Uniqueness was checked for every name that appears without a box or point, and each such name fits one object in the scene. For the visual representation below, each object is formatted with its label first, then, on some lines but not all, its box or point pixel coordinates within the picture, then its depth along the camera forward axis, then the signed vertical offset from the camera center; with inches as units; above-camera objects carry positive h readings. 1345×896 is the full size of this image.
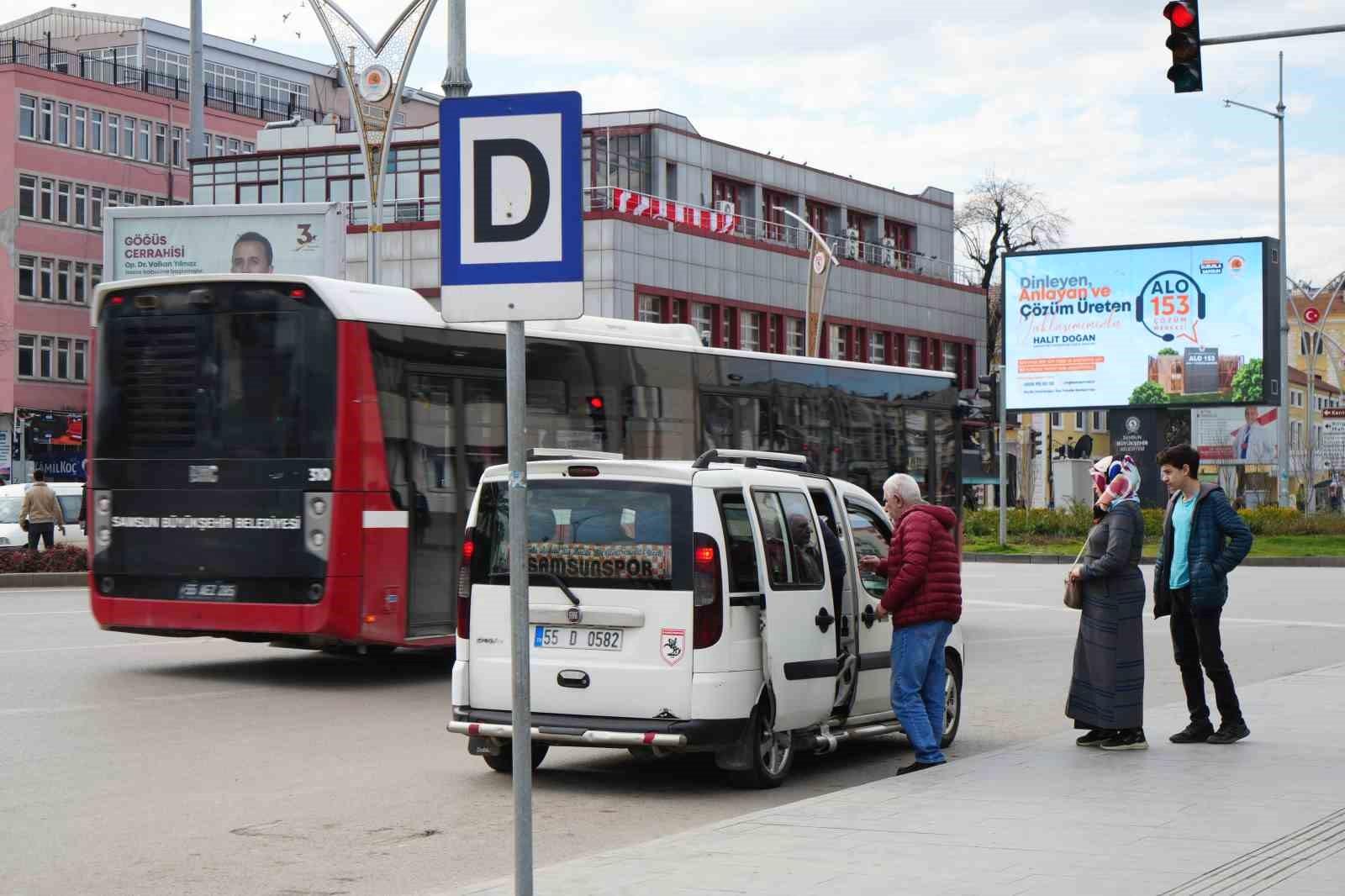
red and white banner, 2568.9 +371.1
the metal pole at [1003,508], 1732.5 -30.9
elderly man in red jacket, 426.0 -27.6
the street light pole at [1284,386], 2402.8 +116.9
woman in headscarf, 447.2 -33.6
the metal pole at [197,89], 1829.5 +381.2
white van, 404.5 -30.3
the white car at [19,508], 1480.1 -28.1
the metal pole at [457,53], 256.2 +57.8
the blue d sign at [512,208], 238.2 +33.9
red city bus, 594.9 +6.6
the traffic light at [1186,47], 680.4 +153.4
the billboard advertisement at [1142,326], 2531.3 +204.3
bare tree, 3698.3 +483.9
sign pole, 237.6 -16.5
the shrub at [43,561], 1168.2 -52.6
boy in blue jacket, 457.7 -24.5
